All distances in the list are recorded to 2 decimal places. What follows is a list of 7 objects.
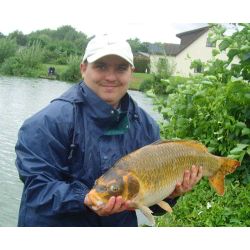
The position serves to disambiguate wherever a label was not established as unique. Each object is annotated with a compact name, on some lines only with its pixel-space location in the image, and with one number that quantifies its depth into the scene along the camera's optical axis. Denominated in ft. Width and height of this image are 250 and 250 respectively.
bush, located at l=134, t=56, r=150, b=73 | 52.41
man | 5.11
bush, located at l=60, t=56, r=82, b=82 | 43.86
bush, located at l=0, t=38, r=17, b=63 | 51.58
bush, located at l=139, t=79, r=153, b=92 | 53.90
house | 56.05
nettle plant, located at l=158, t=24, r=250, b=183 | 11.78
